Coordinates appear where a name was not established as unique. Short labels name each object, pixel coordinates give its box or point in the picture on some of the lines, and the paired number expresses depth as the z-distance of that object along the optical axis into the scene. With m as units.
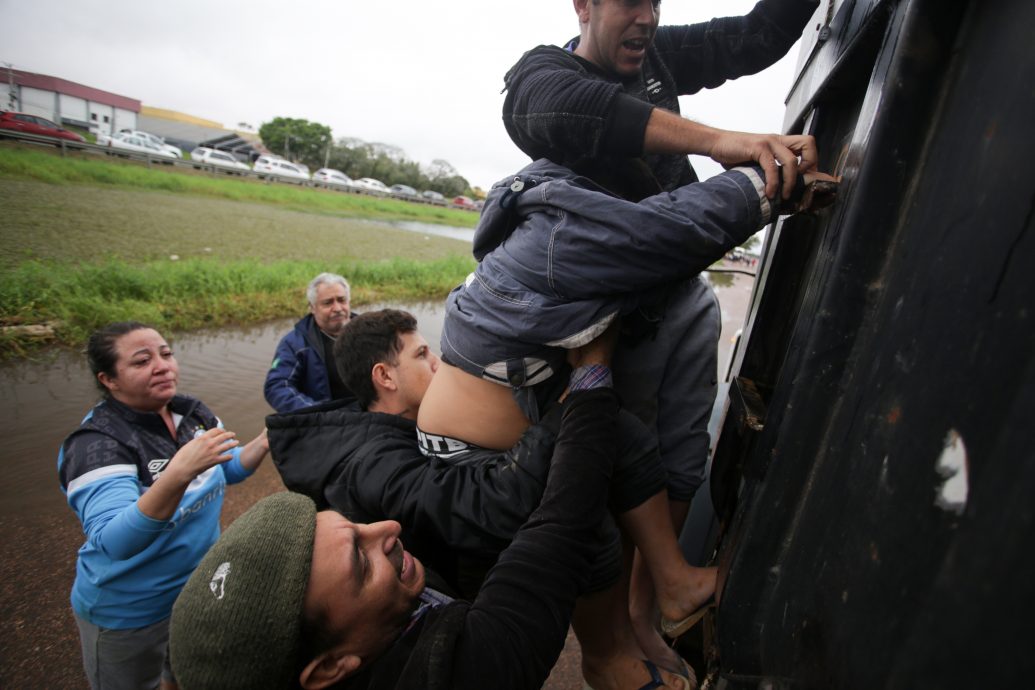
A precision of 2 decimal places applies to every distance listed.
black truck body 0.51
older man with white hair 3.89
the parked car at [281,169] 37.28
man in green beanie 1.18
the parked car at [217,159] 33.56
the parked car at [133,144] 29.70
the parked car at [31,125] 22.62
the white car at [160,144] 33.40
